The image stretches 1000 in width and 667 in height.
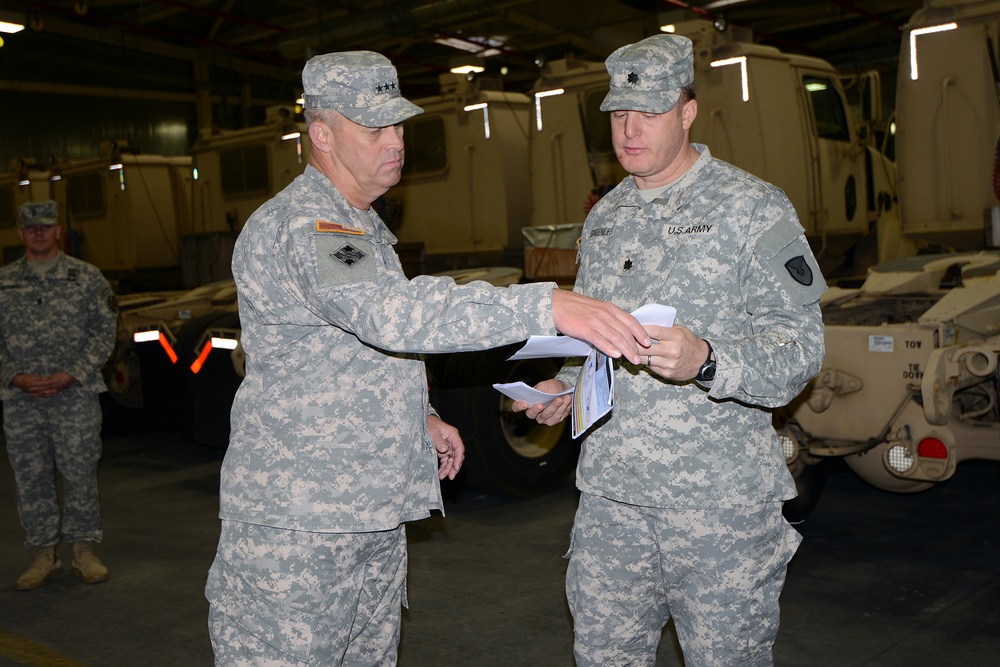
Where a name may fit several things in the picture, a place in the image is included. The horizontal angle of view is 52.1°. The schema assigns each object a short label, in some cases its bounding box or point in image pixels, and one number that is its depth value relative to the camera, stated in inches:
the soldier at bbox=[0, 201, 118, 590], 199.0
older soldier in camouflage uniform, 85.2
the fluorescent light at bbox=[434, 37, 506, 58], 665.2
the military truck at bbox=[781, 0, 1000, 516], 176.7
